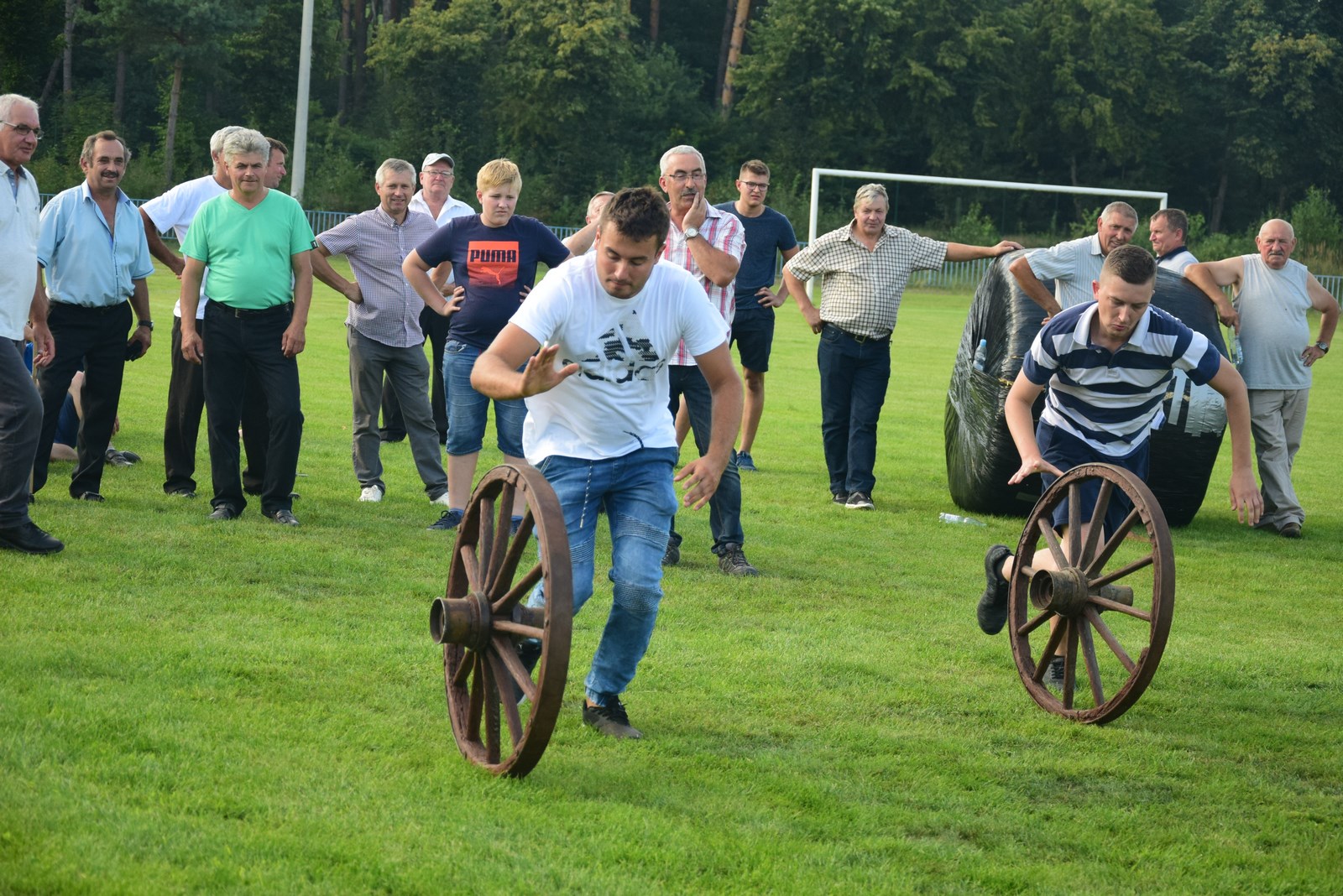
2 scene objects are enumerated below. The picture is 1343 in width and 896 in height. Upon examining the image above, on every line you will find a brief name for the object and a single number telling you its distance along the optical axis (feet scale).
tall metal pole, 111.55
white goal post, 99.30
